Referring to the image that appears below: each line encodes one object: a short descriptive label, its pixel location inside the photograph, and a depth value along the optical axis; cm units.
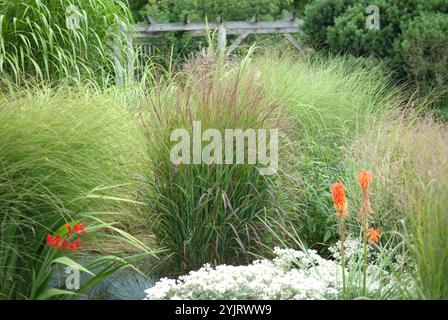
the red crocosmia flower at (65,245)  401
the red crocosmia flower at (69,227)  391
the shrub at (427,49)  927
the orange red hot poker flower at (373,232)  366
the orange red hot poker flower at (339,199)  344
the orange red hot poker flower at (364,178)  345
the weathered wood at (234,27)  1341
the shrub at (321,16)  1017
